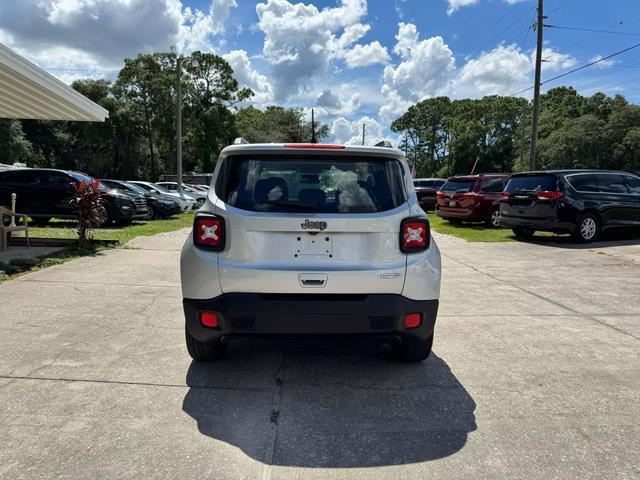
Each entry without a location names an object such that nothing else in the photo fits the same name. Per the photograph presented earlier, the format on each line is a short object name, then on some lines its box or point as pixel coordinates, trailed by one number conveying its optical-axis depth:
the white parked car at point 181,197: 21.28
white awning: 8.90
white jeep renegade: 3.29
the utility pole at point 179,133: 25.58
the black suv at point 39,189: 15.02
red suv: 15.77
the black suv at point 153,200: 18.28
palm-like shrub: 10.02
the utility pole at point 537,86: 22.06
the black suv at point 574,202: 11.48
